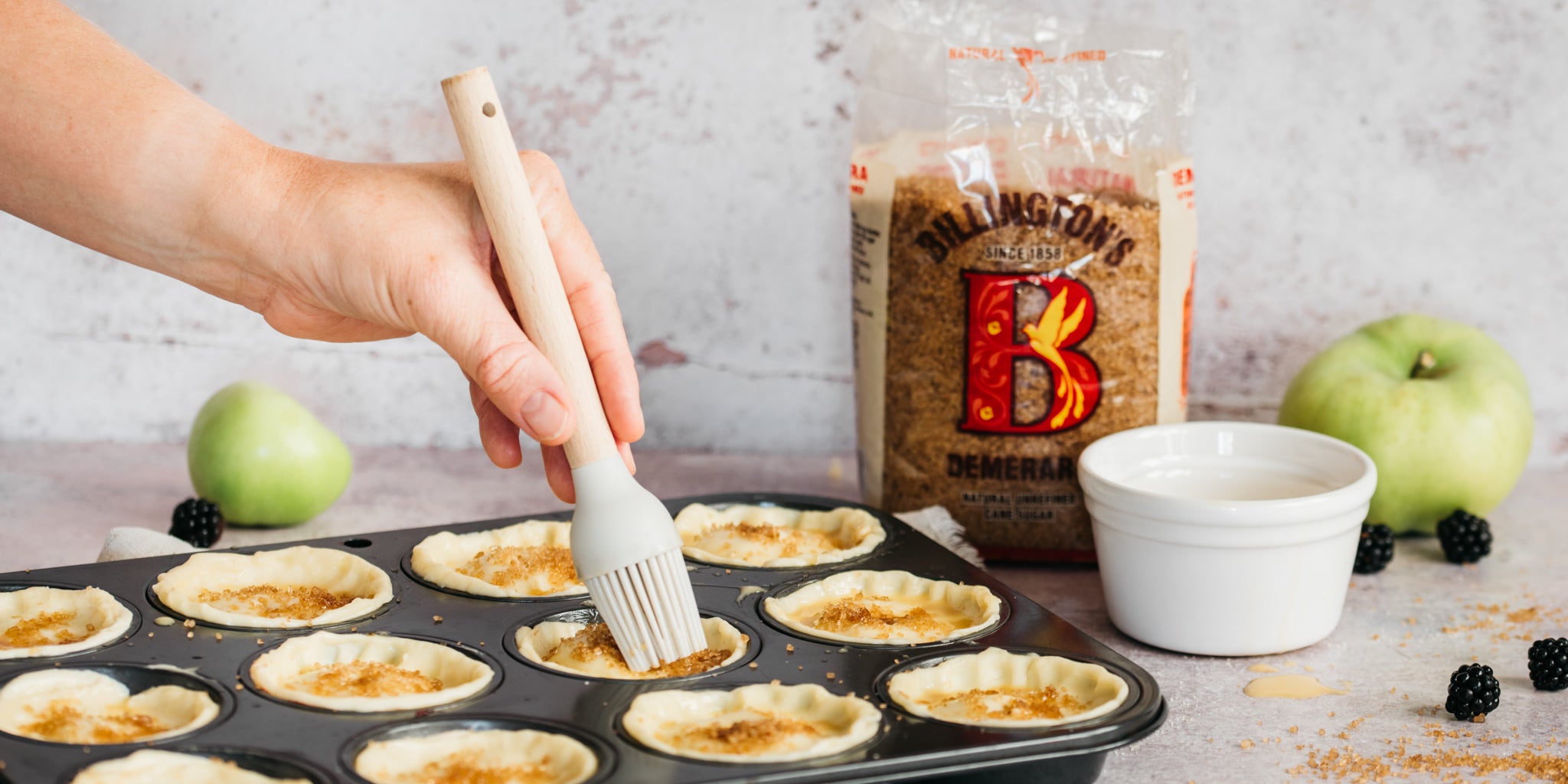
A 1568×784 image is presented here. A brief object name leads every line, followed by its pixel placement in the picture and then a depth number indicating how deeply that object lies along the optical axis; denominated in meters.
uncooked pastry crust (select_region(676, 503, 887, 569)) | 1.23
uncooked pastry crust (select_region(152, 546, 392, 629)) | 1.16
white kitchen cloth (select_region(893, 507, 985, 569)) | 1.27
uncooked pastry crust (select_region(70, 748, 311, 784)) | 1.07
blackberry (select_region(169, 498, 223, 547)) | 1.30
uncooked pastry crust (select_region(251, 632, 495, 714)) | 1.11
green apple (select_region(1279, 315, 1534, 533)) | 1.30
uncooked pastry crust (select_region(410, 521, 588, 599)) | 1.19
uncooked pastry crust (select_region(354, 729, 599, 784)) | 1.09
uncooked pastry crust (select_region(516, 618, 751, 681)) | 1.14
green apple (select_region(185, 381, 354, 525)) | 1.32
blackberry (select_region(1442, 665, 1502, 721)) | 1.15
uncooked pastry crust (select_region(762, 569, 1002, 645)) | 1.16
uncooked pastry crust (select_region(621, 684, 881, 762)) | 1.09
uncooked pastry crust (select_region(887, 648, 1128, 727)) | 1.11
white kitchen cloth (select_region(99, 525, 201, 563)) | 1.23
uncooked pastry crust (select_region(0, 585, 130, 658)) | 1.15
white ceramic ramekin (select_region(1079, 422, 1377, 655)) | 1.19
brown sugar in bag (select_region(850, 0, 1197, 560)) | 1.26
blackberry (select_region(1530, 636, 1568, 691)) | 1.17
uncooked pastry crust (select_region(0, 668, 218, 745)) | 1.09
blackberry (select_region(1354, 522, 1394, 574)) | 1.28
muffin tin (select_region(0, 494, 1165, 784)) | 1.08
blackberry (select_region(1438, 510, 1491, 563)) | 1.29
